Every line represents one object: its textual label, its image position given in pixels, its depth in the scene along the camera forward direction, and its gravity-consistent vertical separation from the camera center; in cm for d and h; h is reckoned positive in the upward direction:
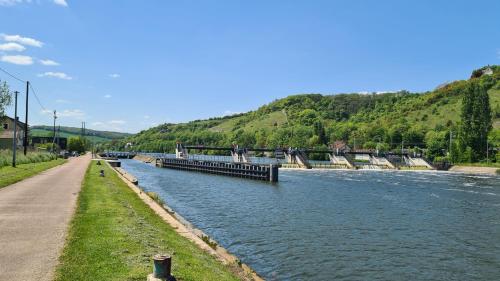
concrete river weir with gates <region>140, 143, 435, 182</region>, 10380 -171
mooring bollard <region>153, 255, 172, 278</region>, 977 -255
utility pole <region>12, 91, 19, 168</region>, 5022 -76
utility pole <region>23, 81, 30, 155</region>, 6756 +955
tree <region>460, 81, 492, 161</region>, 12469 +1050
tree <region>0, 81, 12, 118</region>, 5366 +679
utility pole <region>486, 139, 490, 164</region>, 12089 +71
